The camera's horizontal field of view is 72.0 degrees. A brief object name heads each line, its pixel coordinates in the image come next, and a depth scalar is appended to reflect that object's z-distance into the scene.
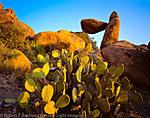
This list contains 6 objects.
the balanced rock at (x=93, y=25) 15.34
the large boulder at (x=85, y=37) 12.46
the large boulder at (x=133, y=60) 2.97
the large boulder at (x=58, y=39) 6.93
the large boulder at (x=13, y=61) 2.71
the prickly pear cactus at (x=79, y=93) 1.15
